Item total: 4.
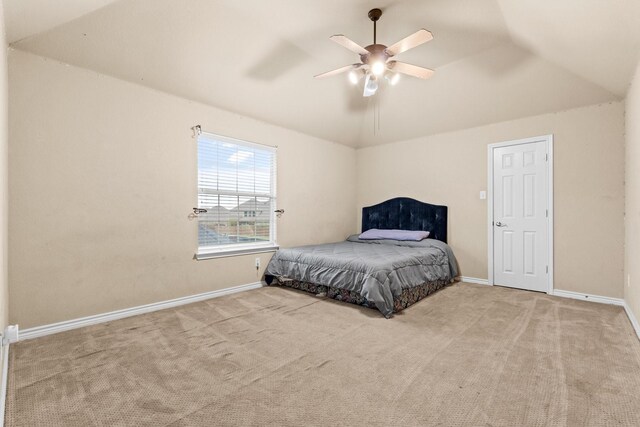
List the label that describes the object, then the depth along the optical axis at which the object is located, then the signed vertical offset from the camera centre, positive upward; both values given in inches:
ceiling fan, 94.6 +53.5
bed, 121.6 -23.0
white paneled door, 151.1 -0.2
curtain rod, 137.9 +37.6
